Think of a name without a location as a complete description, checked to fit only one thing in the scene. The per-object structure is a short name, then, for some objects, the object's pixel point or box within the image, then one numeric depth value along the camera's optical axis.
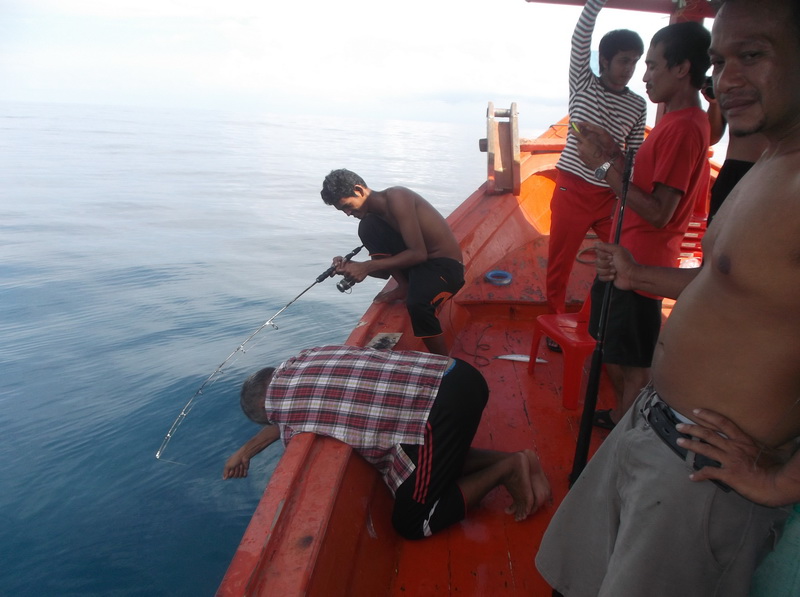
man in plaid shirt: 1.78
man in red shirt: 1.78
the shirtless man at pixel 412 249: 2.87
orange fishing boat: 1.37
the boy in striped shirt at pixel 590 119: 2.77
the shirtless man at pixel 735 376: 0.83
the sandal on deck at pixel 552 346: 3.19
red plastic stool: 2.50
